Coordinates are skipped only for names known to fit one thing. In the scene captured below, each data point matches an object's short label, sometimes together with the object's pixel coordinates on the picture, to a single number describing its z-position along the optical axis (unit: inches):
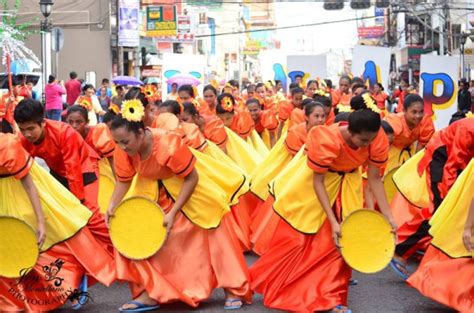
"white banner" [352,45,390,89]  708.0
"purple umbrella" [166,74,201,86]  924.8
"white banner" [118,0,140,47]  1358.3
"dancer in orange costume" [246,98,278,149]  511.5
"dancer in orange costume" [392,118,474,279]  275.1
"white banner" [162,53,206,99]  988.6
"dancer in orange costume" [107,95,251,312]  251.3
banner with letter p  622.5
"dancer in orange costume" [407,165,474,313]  245.4
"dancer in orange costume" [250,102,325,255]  344.2
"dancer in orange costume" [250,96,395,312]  249.9
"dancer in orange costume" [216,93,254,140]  439.8
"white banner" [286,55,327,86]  784.3
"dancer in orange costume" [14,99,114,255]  275.9
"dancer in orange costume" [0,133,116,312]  252.1
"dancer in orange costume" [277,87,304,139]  517.3
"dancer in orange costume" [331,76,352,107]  589.6
